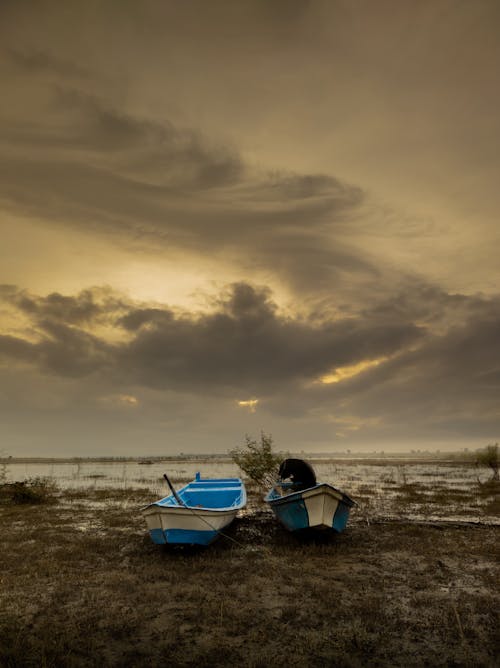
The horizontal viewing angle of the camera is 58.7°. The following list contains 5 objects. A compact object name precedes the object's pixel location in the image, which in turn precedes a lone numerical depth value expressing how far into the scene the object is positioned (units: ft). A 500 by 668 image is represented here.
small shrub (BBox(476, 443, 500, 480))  130.47
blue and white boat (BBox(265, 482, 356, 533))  43.47
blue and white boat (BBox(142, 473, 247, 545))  39.17
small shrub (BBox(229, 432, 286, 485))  83.30
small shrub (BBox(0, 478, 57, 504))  79.10
